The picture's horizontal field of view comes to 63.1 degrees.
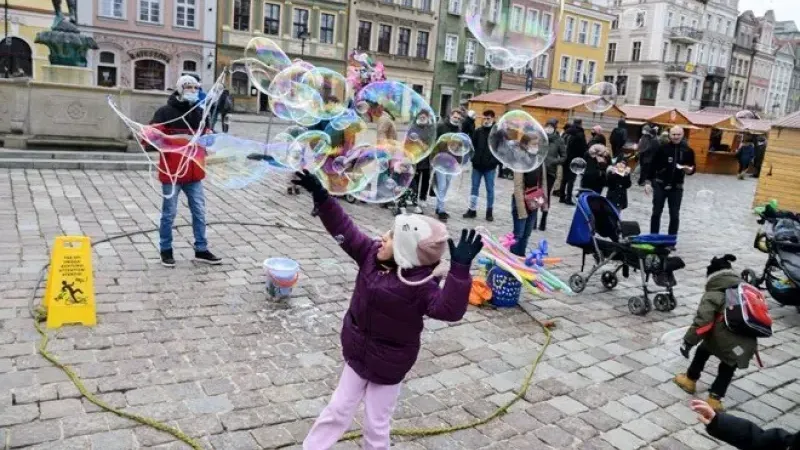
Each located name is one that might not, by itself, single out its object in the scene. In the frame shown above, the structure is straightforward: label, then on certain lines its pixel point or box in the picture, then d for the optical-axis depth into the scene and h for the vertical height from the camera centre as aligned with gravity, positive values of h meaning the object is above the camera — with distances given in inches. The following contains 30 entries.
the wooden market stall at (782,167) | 590.9 -31.5
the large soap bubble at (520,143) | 295.0 -14.9
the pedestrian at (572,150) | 540.7 -29.5
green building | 1835.6 +111.6
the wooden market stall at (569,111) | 845.2 +3.6
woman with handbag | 315.6 -44.3
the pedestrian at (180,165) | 247.3 -32.5
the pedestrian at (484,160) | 423.5 -34.4
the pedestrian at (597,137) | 568.7 -18.1
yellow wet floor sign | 193.8 -64.1
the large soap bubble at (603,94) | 626.5 +22.2
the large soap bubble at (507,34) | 284.0 +32.4
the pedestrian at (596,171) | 433.3 -36.5
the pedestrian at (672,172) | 373.7 -28.1
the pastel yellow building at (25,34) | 1243.8 +60.0
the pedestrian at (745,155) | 973.8 -38.9
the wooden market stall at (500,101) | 981.2 +9.9
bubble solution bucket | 229.3 -65.2
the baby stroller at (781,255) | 276.2 -53.1
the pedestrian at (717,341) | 180.2 -59.0
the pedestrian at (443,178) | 400.9 -47.4
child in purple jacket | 116.8 -39.4
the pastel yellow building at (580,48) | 2068.2 +212.7
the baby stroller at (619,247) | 259.9 -52.4
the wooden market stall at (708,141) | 960.3 -23.0
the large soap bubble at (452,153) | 336.8 -25.6
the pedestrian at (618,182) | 410.3 -40.3
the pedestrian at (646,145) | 576.3 -22.9
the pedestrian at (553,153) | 473.4 -29.3
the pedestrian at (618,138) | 735.1 -22.8
